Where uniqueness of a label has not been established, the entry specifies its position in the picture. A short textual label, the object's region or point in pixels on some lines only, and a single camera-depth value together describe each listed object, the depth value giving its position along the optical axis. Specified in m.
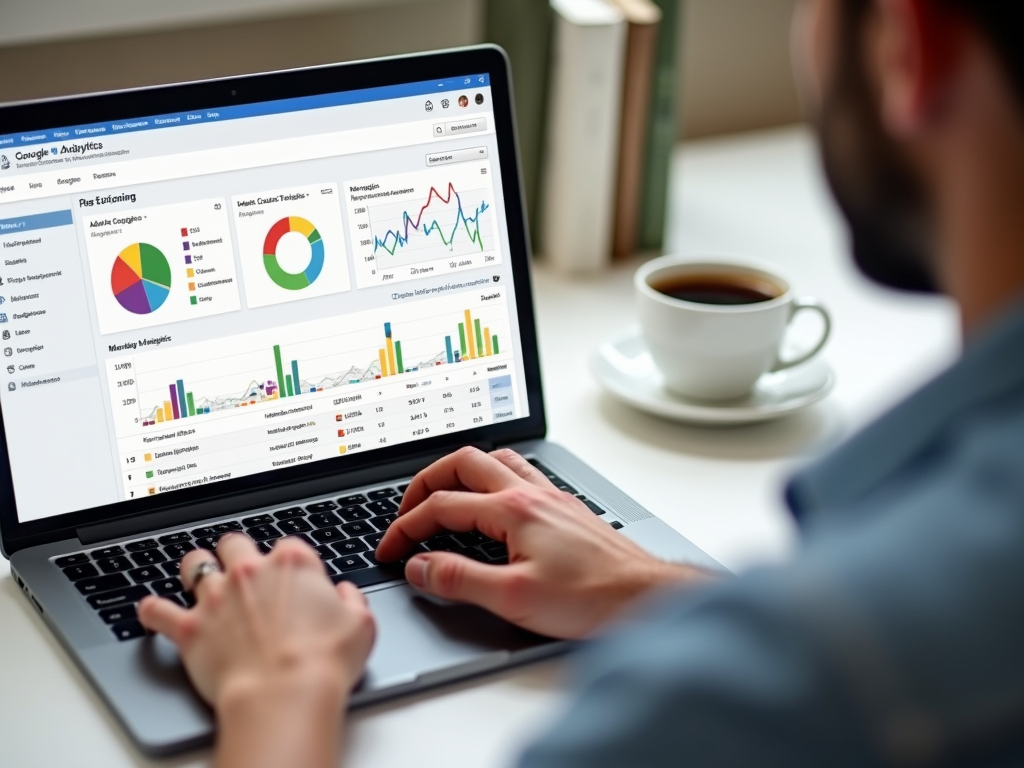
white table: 0.79
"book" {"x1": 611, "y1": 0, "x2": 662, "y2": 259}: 1.44
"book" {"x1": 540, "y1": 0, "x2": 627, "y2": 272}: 1.42
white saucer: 1.17
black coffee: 1.23
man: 0.42
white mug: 1.15
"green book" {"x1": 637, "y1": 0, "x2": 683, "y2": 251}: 1.46
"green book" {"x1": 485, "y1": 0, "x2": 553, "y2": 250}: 1.45
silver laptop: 0.90
